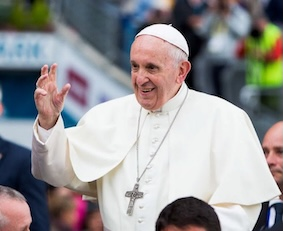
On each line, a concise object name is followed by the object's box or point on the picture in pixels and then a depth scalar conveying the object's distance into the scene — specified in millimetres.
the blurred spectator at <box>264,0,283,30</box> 17438
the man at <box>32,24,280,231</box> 5836
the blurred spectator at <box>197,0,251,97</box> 14766
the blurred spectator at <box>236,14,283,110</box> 14945
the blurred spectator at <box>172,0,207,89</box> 14891
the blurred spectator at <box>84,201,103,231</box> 10719
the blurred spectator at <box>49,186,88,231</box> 10117
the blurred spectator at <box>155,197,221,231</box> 4723
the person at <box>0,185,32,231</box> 5102
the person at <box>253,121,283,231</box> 6523
